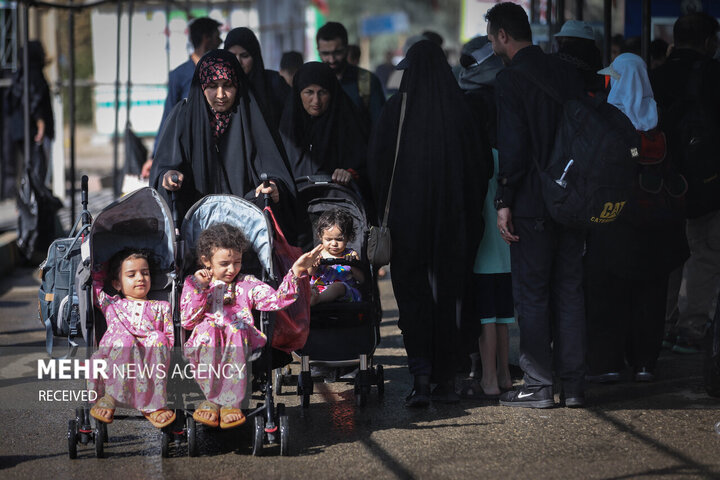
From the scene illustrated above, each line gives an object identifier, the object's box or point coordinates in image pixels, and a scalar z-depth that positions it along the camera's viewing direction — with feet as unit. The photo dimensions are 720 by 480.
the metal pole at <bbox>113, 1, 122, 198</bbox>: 83.19
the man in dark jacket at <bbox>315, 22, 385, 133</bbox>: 55.69
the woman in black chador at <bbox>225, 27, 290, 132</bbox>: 49.11
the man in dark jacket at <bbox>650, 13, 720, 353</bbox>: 44.09
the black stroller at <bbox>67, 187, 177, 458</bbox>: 32.14
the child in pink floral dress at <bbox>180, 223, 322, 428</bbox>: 31.73
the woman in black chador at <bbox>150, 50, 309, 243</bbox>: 38.19
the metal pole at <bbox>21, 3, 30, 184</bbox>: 69.97
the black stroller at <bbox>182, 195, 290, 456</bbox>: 32.14
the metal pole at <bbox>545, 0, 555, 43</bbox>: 62.95
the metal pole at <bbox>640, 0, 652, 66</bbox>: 48.29
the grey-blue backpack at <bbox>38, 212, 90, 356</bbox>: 34.42
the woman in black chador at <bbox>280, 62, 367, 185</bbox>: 44.24
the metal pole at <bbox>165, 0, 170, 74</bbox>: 93.40
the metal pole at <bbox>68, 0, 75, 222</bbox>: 70.74
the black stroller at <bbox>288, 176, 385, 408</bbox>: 38.04
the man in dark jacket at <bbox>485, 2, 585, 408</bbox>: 36.58
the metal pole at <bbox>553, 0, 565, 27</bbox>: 62.17
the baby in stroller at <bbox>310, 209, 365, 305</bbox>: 38.75
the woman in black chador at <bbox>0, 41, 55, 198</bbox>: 79.61
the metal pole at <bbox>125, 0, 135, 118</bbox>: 82.15
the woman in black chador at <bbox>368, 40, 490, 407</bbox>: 37.76
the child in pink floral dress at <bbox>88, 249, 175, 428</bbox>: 31.73
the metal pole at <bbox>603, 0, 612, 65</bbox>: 51.98
